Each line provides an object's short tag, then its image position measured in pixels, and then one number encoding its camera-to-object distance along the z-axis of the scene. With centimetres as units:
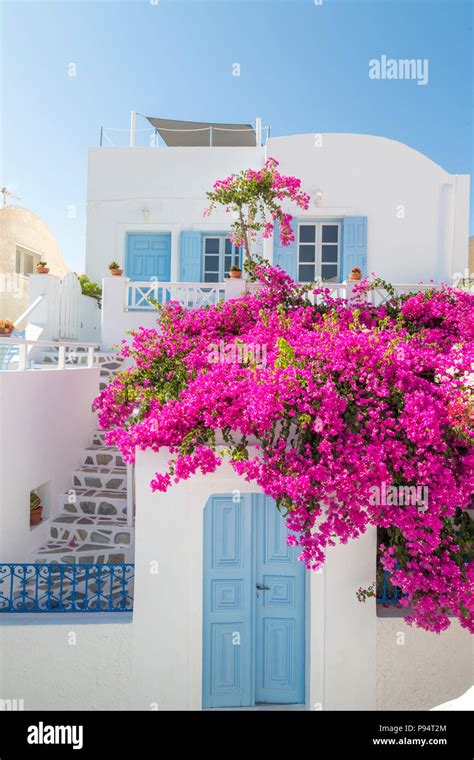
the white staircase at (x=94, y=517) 647
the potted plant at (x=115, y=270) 991
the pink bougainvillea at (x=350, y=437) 373
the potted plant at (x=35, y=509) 680
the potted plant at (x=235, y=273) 881
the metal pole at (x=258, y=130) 1303
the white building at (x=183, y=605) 462
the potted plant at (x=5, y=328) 792
